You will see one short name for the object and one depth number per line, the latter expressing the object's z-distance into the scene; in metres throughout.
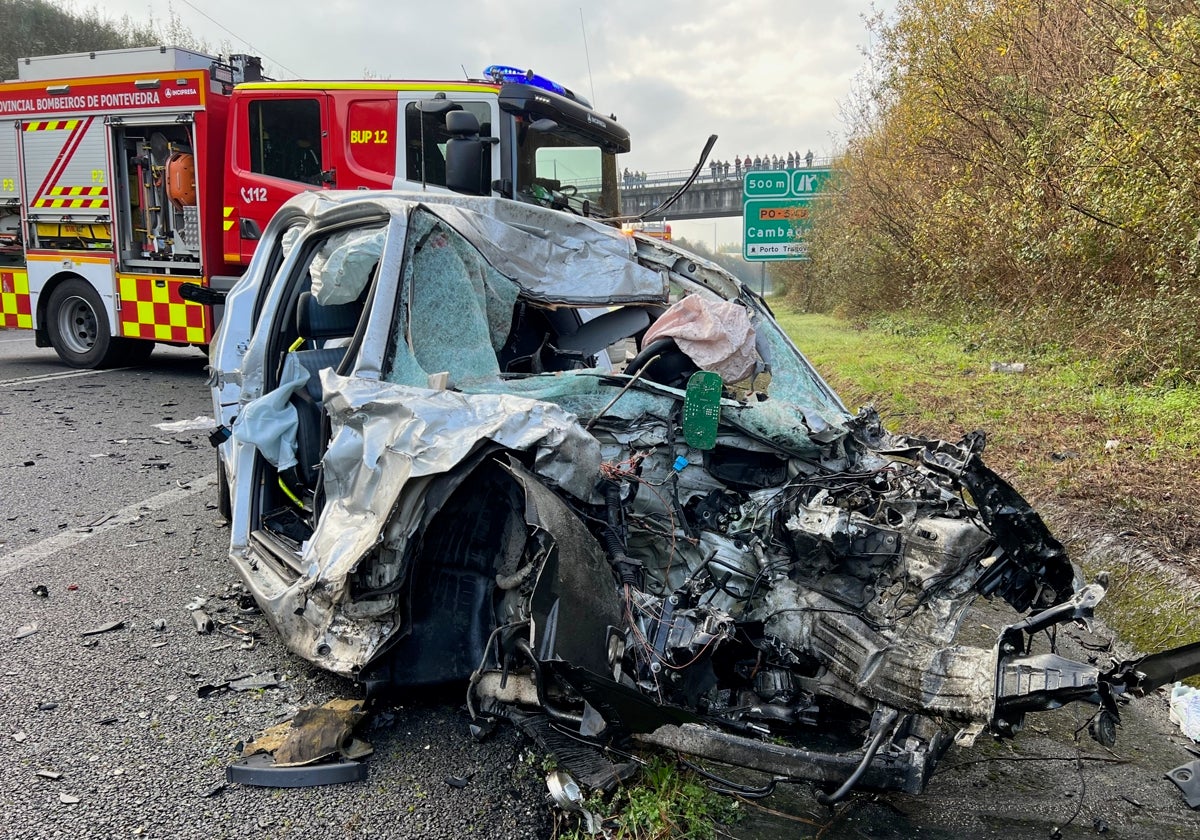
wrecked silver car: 2.12
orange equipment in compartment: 8.67
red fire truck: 7.18
